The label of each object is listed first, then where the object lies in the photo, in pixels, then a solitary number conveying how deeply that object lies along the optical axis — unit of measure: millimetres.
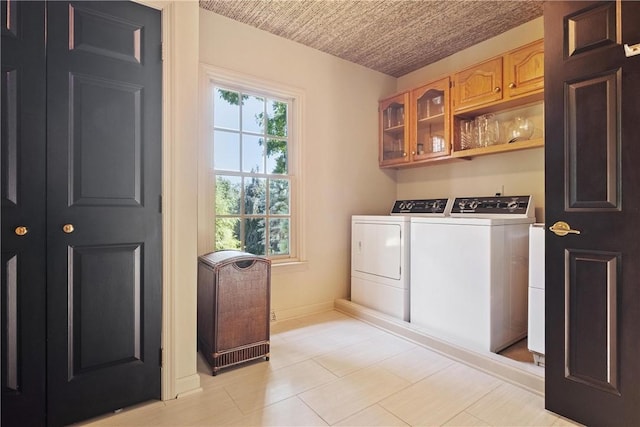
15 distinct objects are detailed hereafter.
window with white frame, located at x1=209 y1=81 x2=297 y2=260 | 2801
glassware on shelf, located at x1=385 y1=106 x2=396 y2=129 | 3657
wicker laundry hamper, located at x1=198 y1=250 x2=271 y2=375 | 2117
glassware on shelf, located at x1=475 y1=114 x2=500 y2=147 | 2891
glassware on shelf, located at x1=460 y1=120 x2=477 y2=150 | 3037
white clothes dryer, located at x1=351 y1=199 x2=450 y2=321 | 2873
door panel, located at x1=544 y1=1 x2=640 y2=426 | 1475
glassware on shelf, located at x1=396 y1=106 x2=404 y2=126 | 3527
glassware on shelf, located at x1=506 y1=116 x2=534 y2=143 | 2709
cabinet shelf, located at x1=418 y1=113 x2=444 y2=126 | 3160
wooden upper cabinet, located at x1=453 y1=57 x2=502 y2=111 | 2695
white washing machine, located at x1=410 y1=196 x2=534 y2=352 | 2311
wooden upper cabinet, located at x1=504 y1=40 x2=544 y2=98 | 2443
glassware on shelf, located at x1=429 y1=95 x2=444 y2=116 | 3143
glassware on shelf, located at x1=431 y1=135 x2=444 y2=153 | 3154
